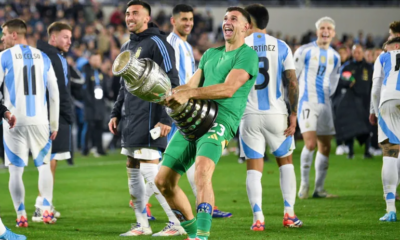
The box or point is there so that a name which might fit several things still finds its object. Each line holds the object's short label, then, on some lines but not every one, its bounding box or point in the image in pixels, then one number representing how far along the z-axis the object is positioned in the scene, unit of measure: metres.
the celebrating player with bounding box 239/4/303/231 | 14.69
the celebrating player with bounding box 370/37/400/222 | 15.24
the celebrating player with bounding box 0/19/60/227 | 15.41
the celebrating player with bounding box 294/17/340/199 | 19.45
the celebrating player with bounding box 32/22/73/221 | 17.41
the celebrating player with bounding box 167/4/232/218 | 17.06
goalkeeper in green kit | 11.38
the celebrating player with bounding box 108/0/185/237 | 14.09
